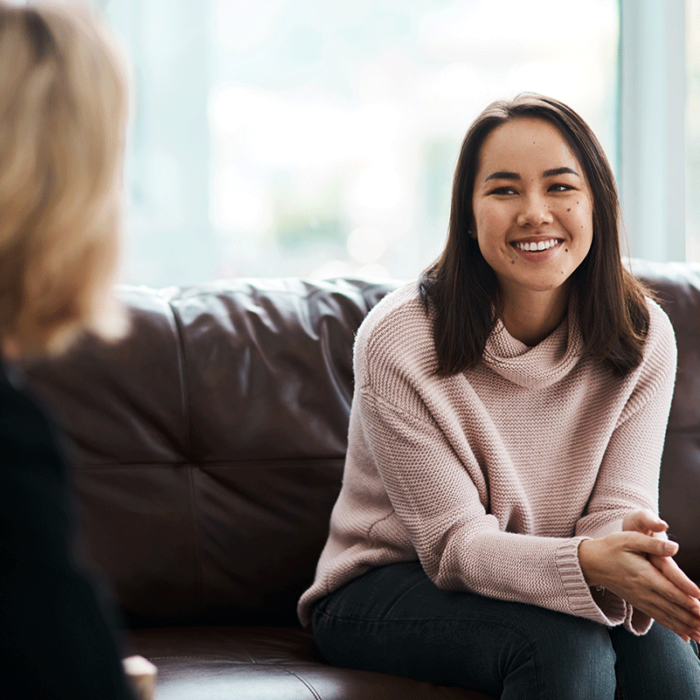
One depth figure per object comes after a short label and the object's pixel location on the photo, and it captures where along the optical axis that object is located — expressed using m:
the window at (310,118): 3.24
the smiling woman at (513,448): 2.52
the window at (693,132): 3.39
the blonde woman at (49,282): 1.68
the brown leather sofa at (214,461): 2.73
